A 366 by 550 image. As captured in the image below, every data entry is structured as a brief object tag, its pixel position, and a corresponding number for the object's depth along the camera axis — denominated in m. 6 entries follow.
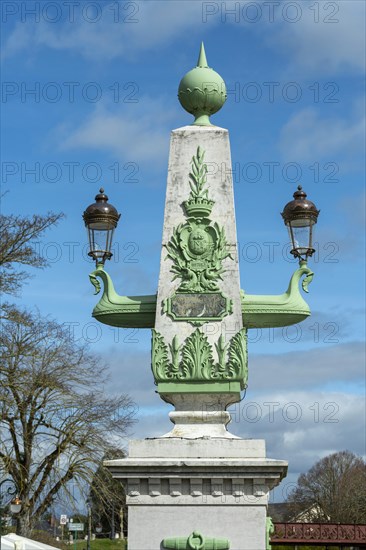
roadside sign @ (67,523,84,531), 34.94
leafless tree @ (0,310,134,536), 27.73
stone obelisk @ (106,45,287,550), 12.33
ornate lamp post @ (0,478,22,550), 18.28
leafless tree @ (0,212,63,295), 26.48
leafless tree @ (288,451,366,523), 75.56
